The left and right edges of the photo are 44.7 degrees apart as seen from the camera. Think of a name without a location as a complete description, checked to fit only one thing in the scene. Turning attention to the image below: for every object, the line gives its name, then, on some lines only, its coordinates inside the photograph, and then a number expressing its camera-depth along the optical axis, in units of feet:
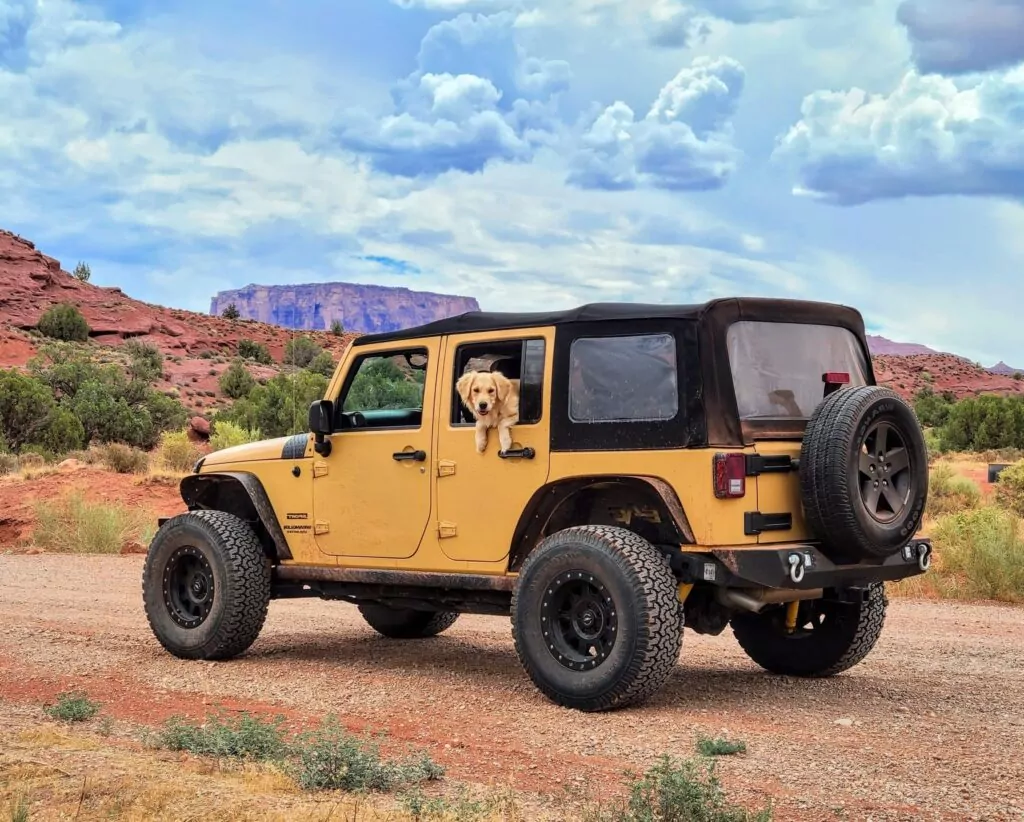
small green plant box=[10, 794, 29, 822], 14.11
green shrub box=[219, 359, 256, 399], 205.67
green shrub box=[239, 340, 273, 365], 266.77
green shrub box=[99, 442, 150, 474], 86.28
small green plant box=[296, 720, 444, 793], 17.17
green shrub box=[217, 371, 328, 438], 110.32
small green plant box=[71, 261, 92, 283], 337.11
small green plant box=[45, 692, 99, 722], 22.40
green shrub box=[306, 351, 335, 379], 210.81
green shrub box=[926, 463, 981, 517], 73.46
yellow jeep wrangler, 22.33
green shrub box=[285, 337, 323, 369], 250.08
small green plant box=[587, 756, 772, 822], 14.98
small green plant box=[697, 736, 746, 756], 19.45
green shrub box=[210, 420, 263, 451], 99.45
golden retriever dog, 24.62
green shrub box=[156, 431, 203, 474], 90.84
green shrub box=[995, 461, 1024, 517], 70.18
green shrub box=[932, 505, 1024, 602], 42.19
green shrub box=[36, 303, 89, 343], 263.29
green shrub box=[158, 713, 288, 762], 19.07
